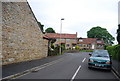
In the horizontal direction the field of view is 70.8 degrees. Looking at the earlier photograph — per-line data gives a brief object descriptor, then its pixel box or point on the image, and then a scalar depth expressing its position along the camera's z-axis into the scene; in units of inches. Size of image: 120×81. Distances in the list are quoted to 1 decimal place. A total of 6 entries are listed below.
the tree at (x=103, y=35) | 2148.5
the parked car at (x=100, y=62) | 265.1
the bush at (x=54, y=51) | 594.9
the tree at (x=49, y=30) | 2359.1
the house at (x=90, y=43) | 1901.2
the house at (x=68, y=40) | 1706.8
